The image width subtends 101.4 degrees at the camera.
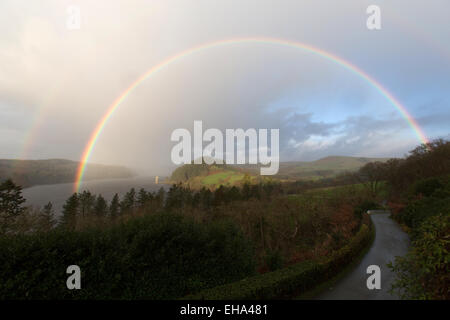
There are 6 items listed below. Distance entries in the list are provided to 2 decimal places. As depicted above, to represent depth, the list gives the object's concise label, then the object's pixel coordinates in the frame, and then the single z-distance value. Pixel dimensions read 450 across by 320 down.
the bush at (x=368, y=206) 31.31
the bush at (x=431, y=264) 3.86
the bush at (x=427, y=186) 20.76
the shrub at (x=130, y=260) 5.52
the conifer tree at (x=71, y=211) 30.39
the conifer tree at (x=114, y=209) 38.48
